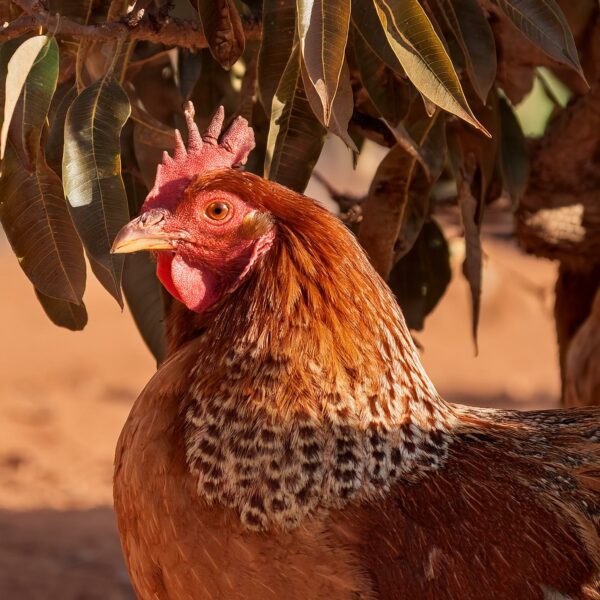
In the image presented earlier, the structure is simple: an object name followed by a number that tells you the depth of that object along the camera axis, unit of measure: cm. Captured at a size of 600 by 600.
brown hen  528
